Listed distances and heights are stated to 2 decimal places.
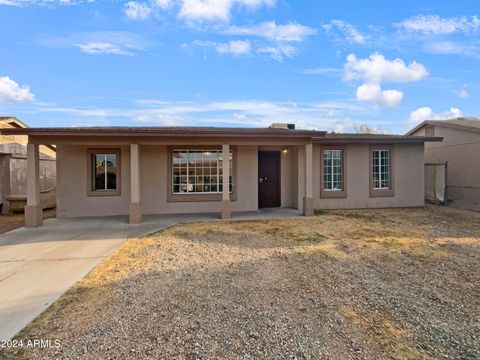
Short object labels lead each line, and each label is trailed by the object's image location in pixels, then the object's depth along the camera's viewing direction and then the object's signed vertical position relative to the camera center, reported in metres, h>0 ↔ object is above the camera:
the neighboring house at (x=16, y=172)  11.74 +0.26
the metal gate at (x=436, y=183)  12.51 -0.35
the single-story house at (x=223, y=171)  8.86 +0.22
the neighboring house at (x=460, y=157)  11.96 +0.88
